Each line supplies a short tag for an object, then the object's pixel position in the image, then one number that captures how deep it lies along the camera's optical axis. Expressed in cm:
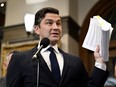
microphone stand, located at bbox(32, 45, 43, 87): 225
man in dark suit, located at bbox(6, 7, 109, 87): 233
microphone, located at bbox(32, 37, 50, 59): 231
